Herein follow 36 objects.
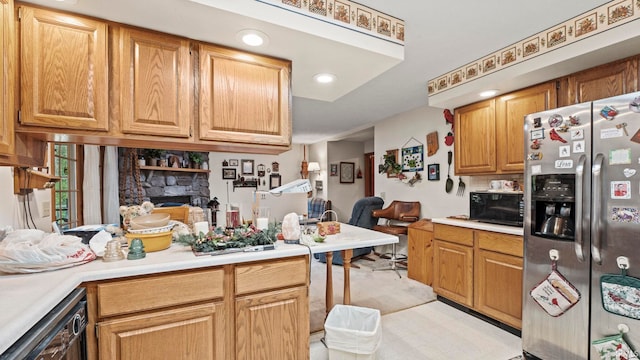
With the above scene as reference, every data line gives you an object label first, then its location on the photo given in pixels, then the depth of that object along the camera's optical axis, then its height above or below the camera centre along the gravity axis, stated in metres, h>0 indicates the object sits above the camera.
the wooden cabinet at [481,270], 2.31 -0.86
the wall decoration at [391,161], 4.75 +0.26
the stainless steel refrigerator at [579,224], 1.58 -0.30
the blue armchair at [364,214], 4.49 -0.60
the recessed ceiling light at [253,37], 1.63 +0.83
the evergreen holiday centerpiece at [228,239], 1.60 -0.37
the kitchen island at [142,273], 0.92 -0.43
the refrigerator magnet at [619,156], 1.58 +0.11
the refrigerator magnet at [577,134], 1.78 +0.26
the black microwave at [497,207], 2.40 -0.28
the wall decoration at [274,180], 7.40 -0.08
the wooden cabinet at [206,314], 1.31 -0.70
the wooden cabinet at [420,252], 3.46 -0.95
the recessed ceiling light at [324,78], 2.20 +0.78
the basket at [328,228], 2.18 -0.40
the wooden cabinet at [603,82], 1.89 +0.67
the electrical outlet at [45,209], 2.10 -0.24
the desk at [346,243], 1.87 -0.46
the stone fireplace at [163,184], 4.78 -0.13
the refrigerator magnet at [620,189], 1.57 -0.08
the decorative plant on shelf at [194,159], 5.69 +0.36
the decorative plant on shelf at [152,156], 5.06 +0.38
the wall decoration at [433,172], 4.00 +0.06
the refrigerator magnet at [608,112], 1.64 +0.37
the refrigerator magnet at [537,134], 1.98 +0.30
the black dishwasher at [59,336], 0.83 -0.53
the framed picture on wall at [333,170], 7.03 +0.16
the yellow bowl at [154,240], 1.60 -0.36
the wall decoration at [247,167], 6.95 +0.24
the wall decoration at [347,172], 7.07 +0.11
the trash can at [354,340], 1.76 -1.05
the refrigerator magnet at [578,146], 1.77 +0.19
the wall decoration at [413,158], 4.29 +0.29
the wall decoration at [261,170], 7.19 +0.17
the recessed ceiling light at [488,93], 2.64 +0.78
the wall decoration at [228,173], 6.70 +0.09
